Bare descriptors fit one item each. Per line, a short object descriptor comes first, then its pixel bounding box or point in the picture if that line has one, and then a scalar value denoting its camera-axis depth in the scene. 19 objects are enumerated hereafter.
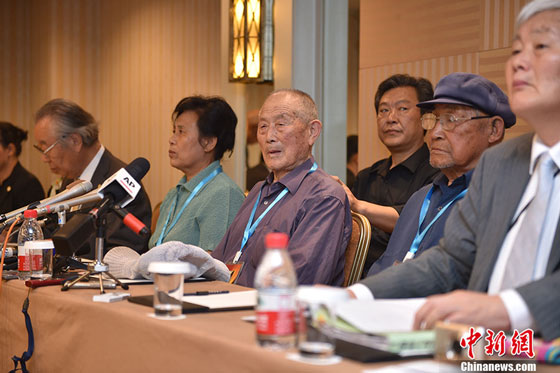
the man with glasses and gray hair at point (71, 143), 3.83
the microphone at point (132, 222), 1.78
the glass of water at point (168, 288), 1.54
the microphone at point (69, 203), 2.06
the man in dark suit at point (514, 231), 1.27
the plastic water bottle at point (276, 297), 1.17
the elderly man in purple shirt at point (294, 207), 2.44
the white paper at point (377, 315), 1.24
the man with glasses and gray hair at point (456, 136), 2.41
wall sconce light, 4.50
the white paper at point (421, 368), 1.05
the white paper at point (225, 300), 1.72
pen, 1.93
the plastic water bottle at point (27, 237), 2.37
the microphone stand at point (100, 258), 1.98
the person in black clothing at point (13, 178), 5.14
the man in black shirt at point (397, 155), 3.32
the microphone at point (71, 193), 2.31
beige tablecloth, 1.26
